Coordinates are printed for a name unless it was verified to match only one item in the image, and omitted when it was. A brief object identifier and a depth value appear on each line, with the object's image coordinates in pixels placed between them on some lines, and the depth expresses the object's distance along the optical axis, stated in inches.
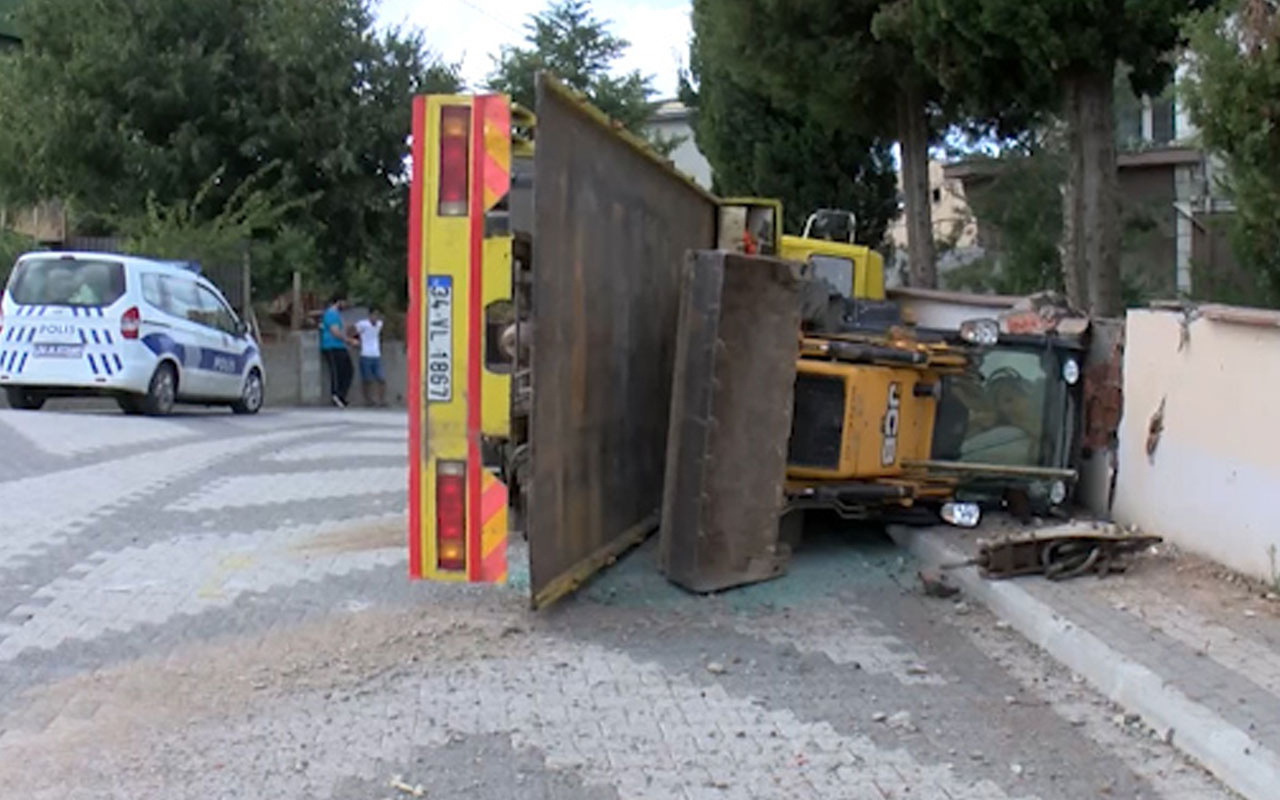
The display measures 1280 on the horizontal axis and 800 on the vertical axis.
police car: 661.3
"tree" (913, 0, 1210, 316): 518.9
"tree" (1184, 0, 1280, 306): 366.3
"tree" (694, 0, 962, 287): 663.1
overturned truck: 269.0
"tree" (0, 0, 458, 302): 1080.8
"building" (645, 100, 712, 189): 1956.2
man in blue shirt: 999.6
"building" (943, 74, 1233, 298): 783.1
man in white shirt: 1031.6
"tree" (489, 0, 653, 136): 1644.9
